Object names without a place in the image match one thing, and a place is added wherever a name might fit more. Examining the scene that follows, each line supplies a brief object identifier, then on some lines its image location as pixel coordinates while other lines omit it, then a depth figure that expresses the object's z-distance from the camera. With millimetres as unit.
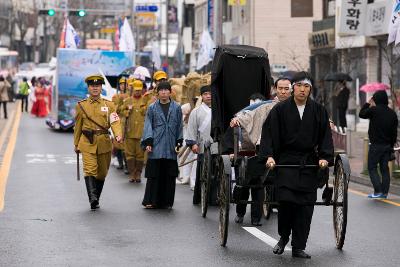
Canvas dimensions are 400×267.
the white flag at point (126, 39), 47431
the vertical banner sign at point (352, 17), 39031
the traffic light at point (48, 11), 60750
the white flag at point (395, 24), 22391
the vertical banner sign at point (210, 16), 63425
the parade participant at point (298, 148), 11711
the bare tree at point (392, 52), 33219
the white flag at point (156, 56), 46869
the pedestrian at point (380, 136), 18484
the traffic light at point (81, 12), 62147
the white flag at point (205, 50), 41812
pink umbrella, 26822
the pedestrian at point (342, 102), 37031
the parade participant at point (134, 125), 22141
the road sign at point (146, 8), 77375
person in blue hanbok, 16984
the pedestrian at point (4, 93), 50844
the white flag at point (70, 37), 48156
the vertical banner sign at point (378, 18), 37156
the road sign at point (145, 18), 82625
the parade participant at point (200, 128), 17594
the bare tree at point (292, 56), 57903
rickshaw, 12484
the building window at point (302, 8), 59338
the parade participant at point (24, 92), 62500
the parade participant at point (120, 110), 23156
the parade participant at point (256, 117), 13555
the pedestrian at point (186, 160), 21094
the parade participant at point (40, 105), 56000
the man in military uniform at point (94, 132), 16719
